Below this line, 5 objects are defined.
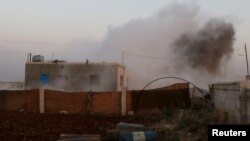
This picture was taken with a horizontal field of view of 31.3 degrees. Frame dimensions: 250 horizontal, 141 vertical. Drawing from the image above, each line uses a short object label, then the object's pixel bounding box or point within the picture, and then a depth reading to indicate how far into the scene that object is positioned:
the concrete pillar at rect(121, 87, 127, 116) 24.61
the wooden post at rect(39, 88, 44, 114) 24.88
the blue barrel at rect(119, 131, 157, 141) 10.57
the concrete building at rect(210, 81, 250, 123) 13.15
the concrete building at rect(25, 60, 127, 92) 40.97
